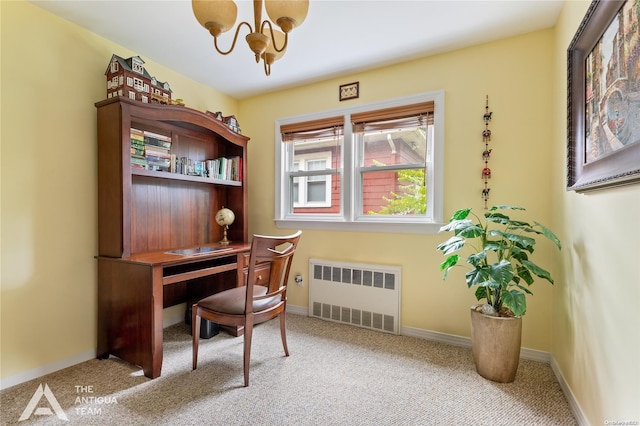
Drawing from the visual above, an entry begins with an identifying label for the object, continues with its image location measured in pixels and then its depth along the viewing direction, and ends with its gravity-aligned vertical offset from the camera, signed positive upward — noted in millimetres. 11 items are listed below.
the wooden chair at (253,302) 1826 -623
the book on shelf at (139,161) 2211 +367
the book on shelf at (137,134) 2213 +571
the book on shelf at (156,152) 2330 +469
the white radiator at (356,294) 2637 -792
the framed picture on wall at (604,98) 1074 +500
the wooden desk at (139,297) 1927 -608
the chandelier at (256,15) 1262 +863
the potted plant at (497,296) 1753 -534
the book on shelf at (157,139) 2355 +579
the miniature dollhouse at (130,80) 2137 +962
